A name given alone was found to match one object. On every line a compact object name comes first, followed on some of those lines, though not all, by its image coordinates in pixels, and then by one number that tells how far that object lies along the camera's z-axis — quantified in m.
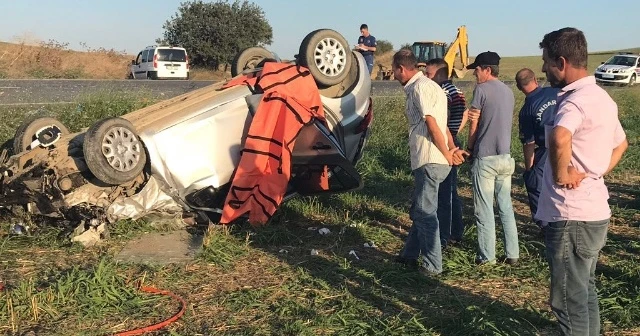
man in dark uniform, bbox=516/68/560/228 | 5.42
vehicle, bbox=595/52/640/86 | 31.69
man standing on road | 14.79
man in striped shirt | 5.90
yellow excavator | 24.12
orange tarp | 5.98
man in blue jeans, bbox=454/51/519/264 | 5.27
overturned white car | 5.61
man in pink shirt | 2.91
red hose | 3.85
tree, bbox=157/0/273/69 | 40.78
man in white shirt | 4.80
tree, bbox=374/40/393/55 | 57.66
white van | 27.40
